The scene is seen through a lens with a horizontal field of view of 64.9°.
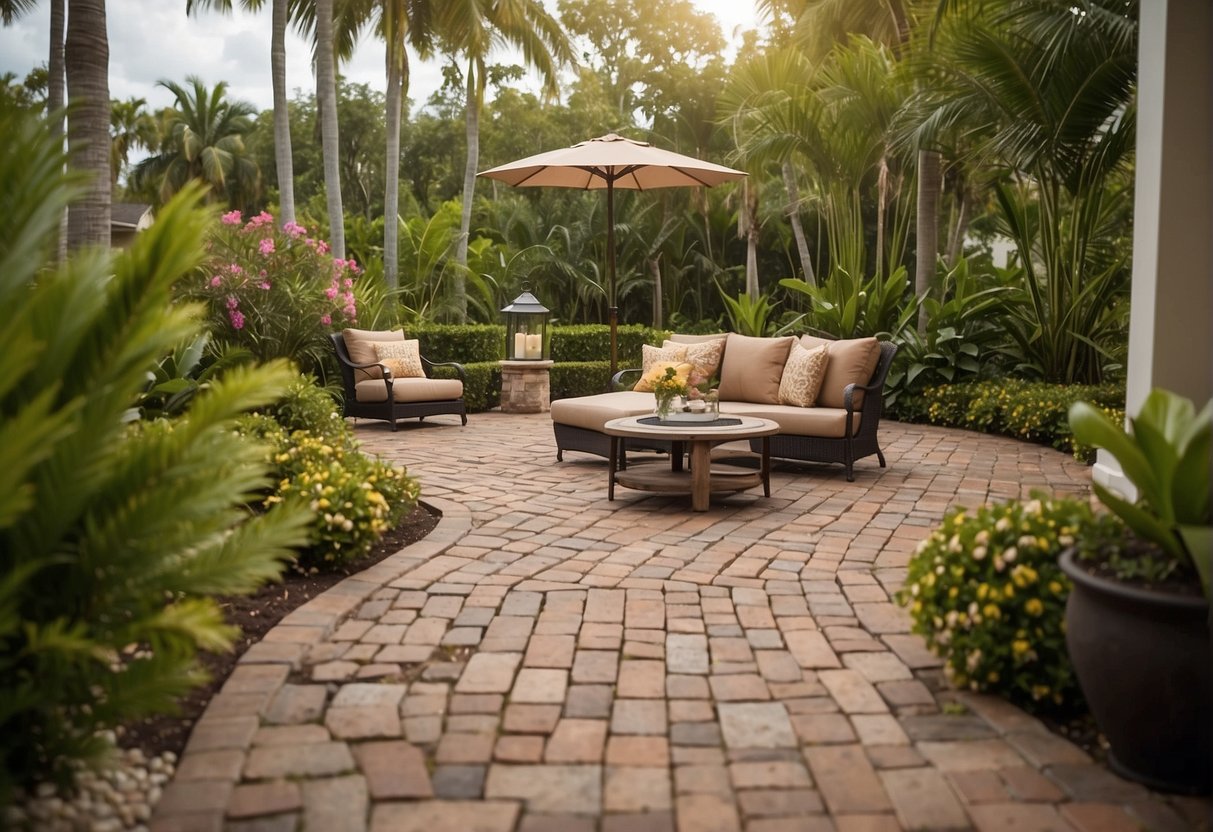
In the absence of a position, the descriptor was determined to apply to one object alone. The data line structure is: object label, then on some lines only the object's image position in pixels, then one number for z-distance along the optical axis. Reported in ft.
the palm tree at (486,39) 47.88
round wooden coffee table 18.99
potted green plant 7.25
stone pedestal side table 36.94
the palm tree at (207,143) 102.99
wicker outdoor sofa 22.41
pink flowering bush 30.04
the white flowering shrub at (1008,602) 8.96
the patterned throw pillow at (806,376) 23.57
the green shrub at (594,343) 43.98
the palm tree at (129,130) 99.50
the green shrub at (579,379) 41.11
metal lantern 35.78
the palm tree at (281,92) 44.37
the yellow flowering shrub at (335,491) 13.41
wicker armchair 30.63
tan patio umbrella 28.40
